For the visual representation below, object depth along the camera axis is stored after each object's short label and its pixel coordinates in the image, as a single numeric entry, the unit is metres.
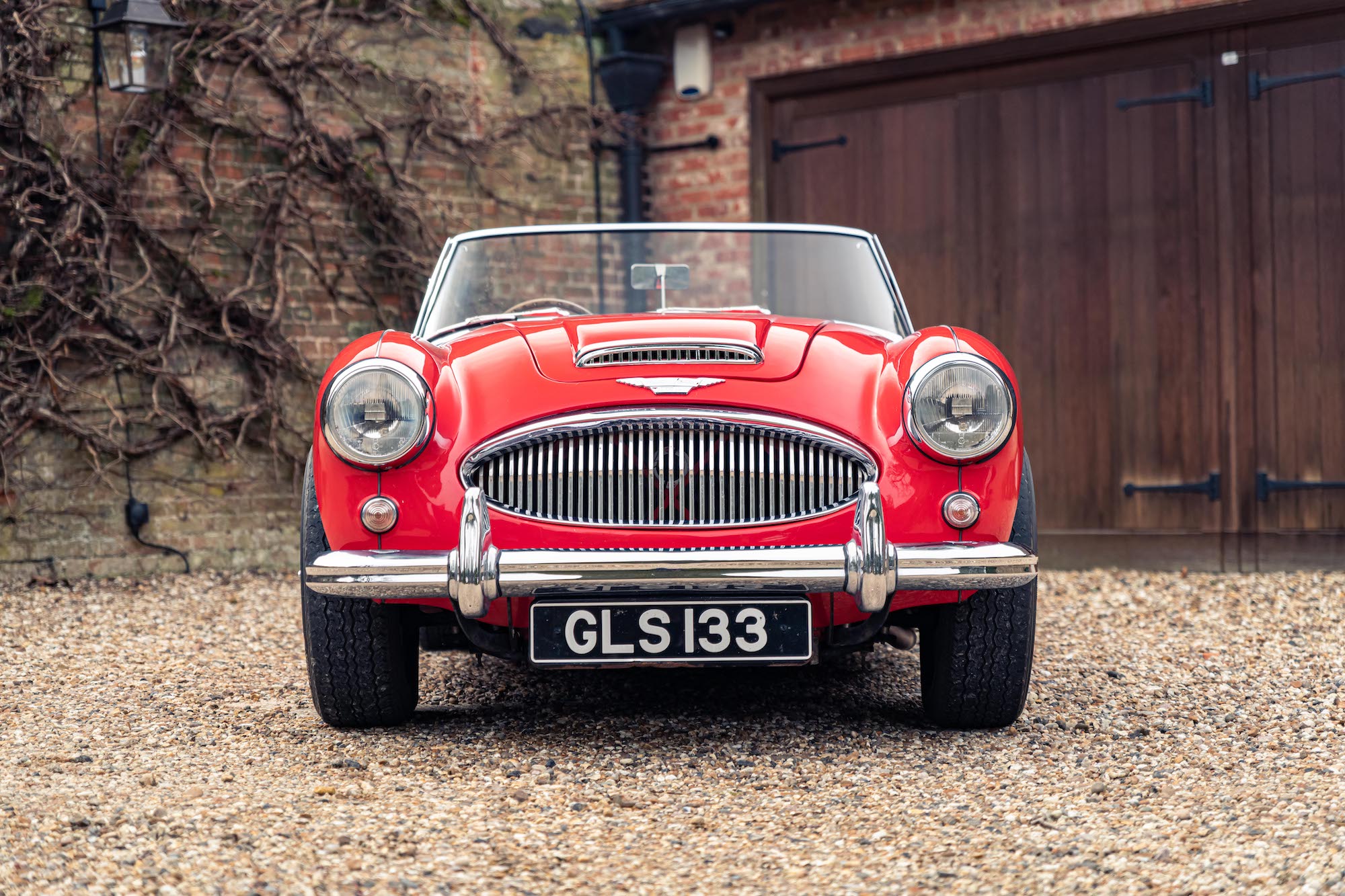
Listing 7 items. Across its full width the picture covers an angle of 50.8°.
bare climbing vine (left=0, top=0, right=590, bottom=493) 6.39
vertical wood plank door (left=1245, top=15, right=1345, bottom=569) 6.27
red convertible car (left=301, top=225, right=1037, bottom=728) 2.91
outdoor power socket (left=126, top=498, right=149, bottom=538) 6.64
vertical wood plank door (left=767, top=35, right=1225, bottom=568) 6.64
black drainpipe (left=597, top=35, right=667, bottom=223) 8.13
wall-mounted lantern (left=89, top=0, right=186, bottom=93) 6.31
